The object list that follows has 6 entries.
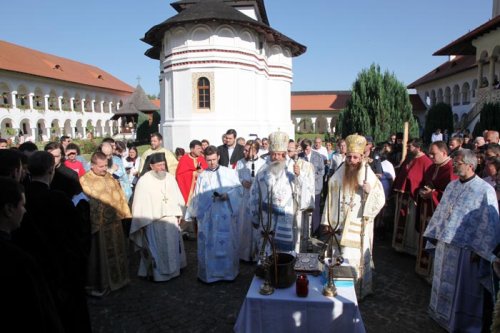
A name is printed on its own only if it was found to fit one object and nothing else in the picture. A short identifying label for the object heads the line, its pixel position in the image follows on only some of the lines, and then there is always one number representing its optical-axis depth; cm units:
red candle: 301
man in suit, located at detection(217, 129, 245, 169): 797
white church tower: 1839
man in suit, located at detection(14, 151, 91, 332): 251
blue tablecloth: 293
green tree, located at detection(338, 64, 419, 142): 2598
